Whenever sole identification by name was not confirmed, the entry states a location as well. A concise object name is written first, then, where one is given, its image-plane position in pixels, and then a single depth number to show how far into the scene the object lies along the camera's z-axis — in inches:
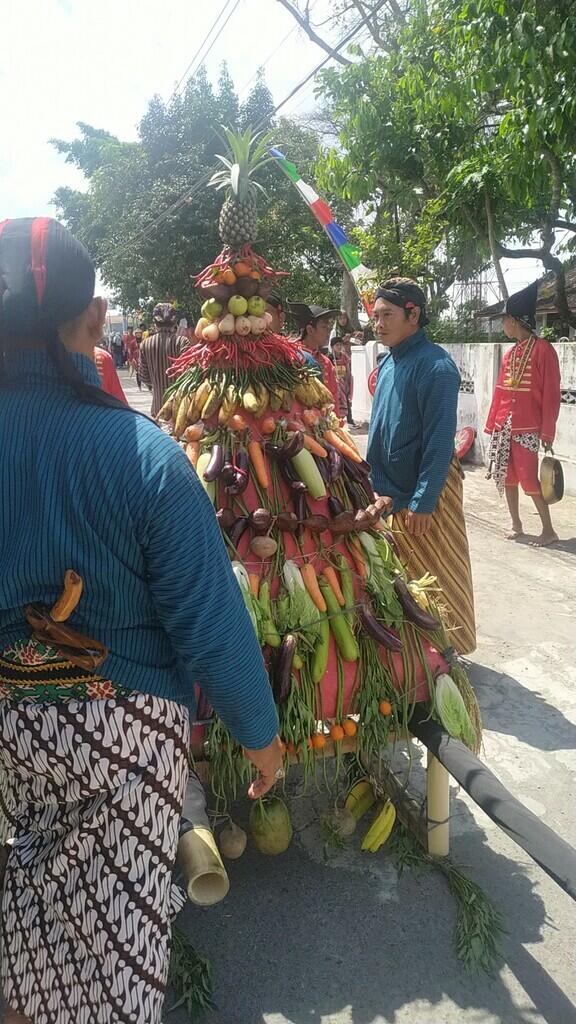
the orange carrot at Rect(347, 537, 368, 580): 88.4
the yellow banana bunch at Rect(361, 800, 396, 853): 89.8
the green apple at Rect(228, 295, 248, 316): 89.5
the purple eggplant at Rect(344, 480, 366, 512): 93.3
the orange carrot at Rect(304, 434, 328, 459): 90.4
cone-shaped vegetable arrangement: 81.7
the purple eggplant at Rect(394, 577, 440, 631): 85.2
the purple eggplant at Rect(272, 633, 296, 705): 78.0
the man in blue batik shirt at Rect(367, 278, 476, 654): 122.6
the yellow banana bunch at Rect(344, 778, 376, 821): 95.7
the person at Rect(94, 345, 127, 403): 153.4
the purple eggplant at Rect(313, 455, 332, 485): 91.0
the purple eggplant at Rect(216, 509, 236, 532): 86.7
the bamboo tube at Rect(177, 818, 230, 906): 63.9
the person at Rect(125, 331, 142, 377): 840.2
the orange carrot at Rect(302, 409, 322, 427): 94.2
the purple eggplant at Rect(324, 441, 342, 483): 91.4
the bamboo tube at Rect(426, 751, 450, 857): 85.8
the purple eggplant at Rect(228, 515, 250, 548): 86.4
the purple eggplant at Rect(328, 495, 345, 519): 90.1
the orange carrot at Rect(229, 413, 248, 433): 89.3
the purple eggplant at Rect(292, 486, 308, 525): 87.9
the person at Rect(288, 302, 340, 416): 191.6
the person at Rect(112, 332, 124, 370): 1290.8
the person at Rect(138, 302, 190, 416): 314.2
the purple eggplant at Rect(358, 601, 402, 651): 82.4
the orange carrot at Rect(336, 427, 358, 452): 99.2
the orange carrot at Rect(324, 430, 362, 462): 95.3
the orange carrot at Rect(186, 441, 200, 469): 92.4
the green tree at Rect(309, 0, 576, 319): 174.7
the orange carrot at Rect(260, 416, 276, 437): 90.6
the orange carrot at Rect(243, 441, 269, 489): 88.0
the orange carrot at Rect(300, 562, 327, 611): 83.7
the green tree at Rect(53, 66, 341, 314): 714.8
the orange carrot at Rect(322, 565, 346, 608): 85.6
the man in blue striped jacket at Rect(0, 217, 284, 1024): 47.1
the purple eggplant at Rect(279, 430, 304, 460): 87.9
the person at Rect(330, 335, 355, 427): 453.7
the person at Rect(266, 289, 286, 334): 120.7
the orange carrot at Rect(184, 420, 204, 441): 91.4
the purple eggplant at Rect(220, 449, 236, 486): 86.8
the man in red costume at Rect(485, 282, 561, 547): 216.3
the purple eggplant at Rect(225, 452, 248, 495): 86.0
